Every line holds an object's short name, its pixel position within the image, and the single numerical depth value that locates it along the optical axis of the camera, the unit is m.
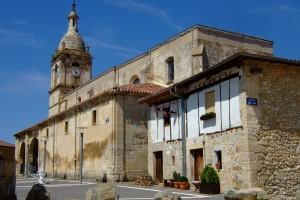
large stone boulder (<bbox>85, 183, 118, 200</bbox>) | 12.87
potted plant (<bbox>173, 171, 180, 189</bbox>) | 20.05
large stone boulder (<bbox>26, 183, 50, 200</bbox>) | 12.44
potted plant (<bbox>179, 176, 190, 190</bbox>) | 19.75
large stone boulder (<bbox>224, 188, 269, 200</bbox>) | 12.95
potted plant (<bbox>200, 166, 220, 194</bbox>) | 17.62
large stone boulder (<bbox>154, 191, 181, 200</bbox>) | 12.93
